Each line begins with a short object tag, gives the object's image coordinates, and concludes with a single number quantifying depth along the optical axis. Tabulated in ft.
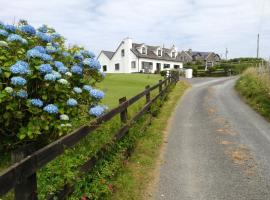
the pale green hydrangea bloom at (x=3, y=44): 13.66
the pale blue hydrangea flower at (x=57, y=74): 12.91
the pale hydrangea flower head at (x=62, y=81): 13.05
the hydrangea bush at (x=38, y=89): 12.88
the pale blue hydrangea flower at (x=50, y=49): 14.67
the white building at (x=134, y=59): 196.75
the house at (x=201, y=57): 289.94
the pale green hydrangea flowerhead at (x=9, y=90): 12.36
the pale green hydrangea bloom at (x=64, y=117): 13.12
